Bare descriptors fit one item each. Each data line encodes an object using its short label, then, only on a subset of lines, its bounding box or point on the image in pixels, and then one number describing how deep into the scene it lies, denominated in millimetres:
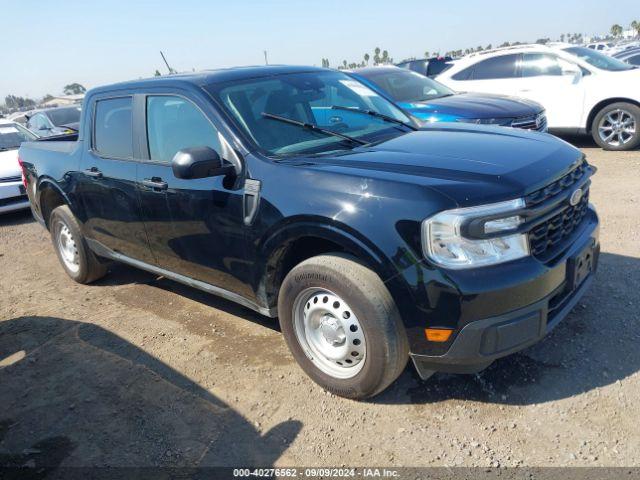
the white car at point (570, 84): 8320
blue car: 6781
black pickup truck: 2488
